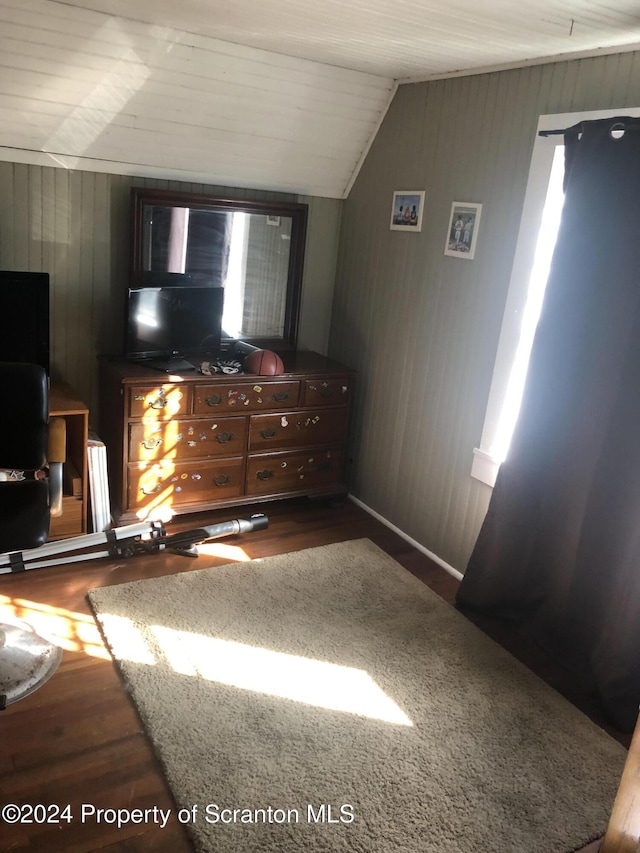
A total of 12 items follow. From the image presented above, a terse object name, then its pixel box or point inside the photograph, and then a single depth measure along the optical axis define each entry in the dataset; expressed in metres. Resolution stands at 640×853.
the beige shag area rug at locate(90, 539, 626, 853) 1.97
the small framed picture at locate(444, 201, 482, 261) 3.15
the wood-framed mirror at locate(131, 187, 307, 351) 3.49
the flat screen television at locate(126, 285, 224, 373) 3.38
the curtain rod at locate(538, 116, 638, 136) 2.35
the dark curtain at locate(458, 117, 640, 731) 2.44
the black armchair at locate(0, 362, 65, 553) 2.25
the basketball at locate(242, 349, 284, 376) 3.54
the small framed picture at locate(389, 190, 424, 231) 3.48
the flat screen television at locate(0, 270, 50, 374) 3.01
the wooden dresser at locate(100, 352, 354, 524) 3.34
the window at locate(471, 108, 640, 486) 2.78
